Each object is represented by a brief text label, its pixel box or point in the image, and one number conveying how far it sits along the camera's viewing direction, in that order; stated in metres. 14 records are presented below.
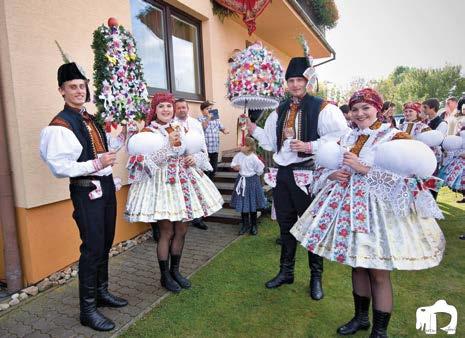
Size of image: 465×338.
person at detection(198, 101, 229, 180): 6.17
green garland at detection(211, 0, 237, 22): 7.20
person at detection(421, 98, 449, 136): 5.75
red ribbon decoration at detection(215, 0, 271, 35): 6.92
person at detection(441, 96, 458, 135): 6.15
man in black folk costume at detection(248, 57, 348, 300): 3.07
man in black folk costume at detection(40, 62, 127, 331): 2.48
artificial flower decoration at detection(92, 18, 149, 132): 2.83
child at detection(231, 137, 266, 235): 5.29
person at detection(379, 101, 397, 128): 5.17
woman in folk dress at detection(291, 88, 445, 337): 2.13
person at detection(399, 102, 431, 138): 5.09
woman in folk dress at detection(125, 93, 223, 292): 3.08
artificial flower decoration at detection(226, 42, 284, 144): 3.45
